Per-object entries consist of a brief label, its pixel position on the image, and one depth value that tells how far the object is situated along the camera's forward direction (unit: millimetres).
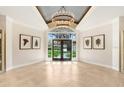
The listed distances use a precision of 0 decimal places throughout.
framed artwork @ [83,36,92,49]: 6177
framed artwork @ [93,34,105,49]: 5265
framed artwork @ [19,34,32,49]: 5162
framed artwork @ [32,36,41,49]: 6106
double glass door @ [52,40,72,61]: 7510
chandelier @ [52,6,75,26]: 4224
